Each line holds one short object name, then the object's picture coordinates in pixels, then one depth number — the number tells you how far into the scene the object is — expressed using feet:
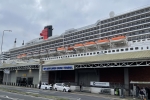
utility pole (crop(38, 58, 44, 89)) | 143.74
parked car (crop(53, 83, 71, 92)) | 103.96
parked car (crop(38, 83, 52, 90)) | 119.14
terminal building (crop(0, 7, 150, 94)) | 99.47
